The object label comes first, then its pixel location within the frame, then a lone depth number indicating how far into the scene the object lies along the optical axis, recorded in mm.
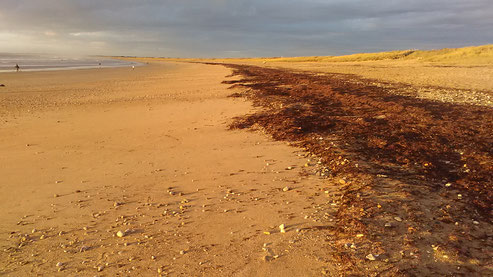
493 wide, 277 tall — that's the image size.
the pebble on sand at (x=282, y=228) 3525
